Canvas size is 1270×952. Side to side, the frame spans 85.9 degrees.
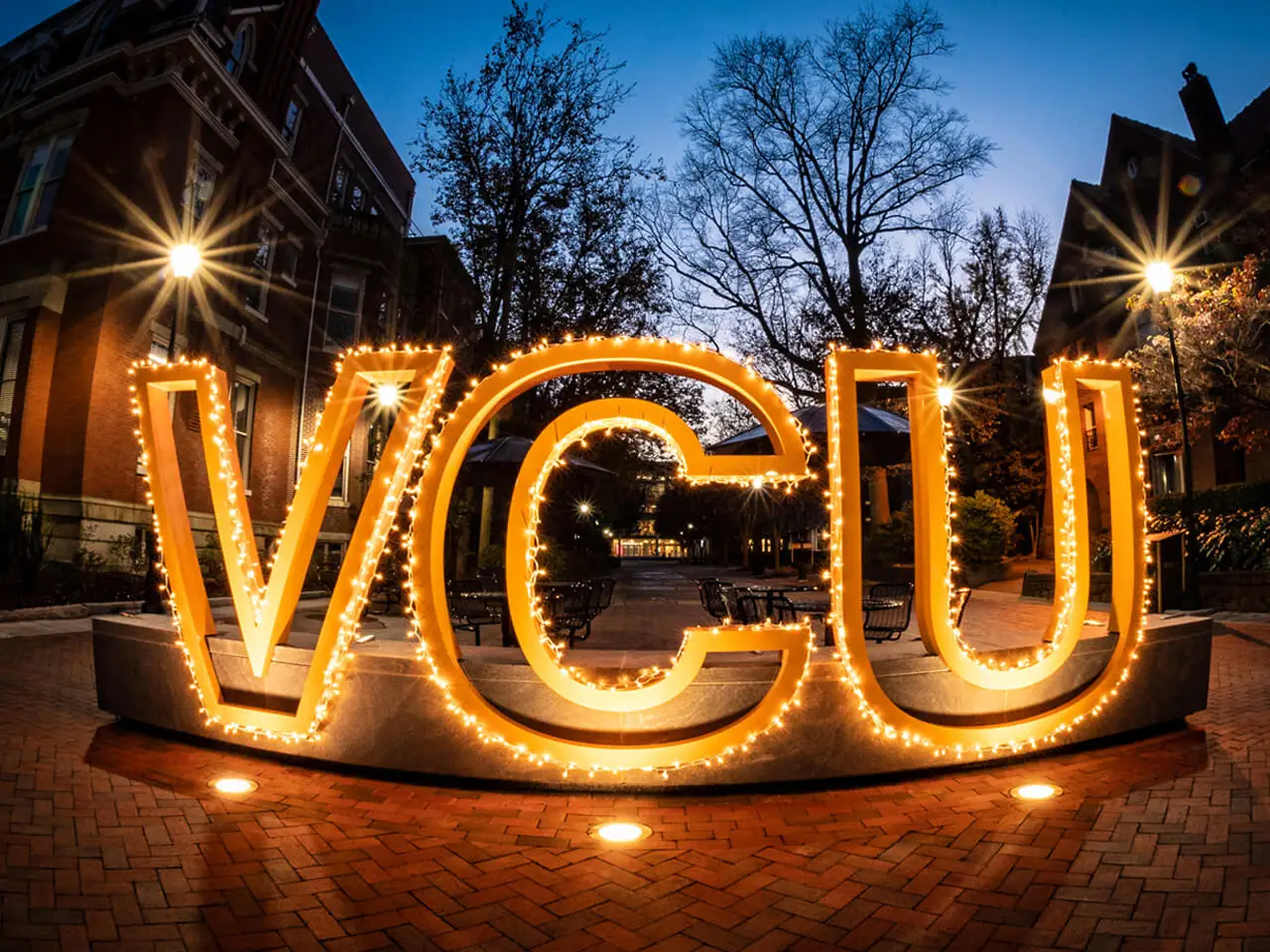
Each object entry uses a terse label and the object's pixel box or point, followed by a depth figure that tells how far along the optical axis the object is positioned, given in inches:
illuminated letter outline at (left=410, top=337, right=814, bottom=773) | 143.6
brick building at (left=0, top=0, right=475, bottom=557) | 482.3
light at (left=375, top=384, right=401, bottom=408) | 165.8
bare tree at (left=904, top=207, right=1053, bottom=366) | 986.7
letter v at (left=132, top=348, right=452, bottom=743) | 157.3
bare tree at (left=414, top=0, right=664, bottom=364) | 709.3
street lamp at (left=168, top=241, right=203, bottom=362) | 328.3
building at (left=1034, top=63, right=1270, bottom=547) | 774.5
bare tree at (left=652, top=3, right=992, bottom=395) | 862.5
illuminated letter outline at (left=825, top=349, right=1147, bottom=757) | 152.7
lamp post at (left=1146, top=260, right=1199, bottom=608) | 456.8
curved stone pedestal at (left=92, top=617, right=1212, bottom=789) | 151.6
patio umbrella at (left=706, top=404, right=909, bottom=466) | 295.6
